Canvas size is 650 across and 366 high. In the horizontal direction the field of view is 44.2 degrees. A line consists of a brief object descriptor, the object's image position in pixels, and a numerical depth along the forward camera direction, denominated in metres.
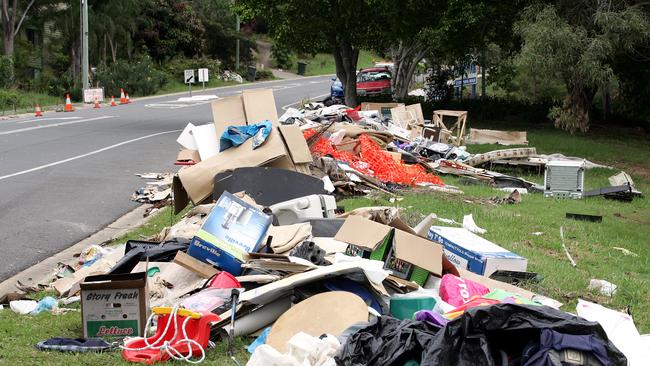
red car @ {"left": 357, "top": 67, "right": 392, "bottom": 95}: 37.91
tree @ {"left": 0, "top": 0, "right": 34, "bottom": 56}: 40.91
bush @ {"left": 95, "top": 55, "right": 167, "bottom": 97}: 41.22
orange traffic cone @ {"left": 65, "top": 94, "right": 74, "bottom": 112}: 31.07
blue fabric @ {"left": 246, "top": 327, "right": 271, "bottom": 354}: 5.01
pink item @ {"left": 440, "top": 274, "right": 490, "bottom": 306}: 5.87
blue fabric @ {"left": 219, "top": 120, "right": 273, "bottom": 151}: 9.90
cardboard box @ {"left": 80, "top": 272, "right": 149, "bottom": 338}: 5.39
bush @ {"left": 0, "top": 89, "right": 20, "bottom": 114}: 32.13
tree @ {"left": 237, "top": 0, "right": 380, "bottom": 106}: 25.23
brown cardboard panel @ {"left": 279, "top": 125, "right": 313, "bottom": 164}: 9.89
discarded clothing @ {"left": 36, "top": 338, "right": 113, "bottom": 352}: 5.06
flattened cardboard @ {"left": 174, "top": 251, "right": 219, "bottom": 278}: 6.27
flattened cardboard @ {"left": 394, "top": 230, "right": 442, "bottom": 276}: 6.23
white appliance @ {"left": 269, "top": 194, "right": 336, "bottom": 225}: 8.15
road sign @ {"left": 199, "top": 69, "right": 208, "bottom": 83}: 44.84
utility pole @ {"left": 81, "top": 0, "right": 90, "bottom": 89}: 36.19
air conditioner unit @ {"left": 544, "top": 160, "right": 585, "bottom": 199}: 13.46
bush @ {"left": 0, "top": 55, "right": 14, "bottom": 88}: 36.65
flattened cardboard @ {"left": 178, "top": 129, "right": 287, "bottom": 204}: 9.31
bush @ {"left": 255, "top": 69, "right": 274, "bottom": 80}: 61.94
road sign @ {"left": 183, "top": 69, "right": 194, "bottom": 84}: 39.72
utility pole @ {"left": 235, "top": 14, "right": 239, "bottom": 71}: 60.91
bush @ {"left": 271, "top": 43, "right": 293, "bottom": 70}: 70.19
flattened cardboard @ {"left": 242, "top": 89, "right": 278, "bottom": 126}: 10.80
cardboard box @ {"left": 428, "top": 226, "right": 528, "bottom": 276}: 7.09
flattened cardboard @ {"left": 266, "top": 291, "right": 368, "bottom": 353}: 4.92
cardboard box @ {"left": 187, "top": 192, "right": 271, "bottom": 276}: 6.34
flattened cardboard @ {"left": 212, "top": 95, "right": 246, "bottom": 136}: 10.62
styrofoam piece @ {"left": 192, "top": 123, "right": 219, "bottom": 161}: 10.37
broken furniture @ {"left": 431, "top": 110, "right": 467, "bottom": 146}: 19.30
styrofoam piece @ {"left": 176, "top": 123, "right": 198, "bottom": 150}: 10.75
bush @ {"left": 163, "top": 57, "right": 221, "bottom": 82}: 54.28
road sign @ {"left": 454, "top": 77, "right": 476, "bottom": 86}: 31.11
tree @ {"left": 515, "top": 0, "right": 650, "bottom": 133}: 17.42
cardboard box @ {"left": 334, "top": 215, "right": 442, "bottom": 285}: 6.25
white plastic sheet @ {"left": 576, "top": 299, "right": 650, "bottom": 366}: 4.79
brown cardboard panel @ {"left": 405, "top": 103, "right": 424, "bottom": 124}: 20.35
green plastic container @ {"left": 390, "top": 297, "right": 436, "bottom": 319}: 5.44
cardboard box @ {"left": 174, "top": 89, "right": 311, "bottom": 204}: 9.33
